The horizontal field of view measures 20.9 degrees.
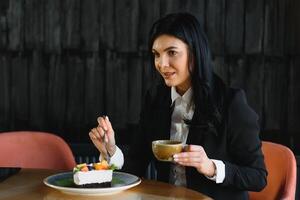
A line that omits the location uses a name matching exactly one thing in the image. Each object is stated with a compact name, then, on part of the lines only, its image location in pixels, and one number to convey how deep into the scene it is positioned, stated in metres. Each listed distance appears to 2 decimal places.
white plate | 2.25
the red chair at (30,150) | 3.05
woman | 2.62
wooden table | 2.27
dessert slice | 2.32
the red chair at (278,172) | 2.68
